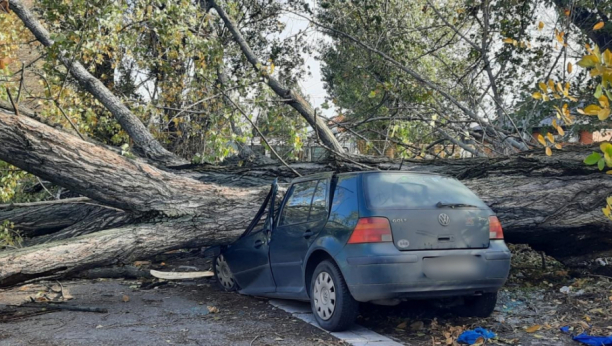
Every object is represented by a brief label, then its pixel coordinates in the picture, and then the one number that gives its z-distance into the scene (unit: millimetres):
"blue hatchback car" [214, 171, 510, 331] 5527
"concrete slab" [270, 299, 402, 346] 5598
